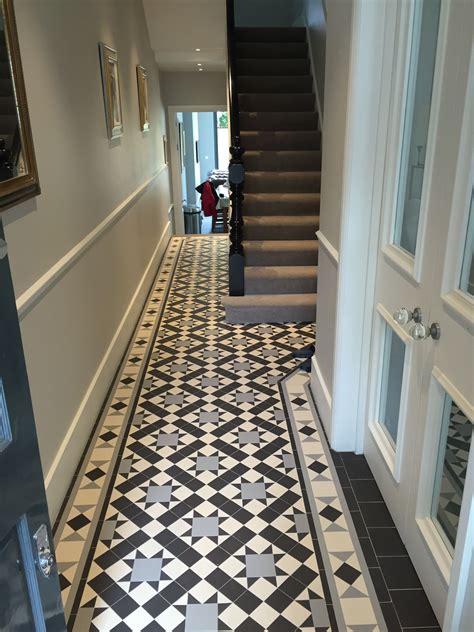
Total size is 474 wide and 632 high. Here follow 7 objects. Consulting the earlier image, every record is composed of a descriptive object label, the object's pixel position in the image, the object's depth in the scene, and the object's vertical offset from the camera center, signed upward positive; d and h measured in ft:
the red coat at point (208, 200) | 27.04 -3.99
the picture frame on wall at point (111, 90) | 10.58 +0.60
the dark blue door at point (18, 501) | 2.88 -2.05
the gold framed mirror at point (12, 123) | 5.48 -0.02
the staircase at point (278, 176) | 13.97 -1.69
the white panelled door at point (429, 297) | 4.50 -1.75
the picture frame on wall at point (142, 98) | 15.60 +0.62
